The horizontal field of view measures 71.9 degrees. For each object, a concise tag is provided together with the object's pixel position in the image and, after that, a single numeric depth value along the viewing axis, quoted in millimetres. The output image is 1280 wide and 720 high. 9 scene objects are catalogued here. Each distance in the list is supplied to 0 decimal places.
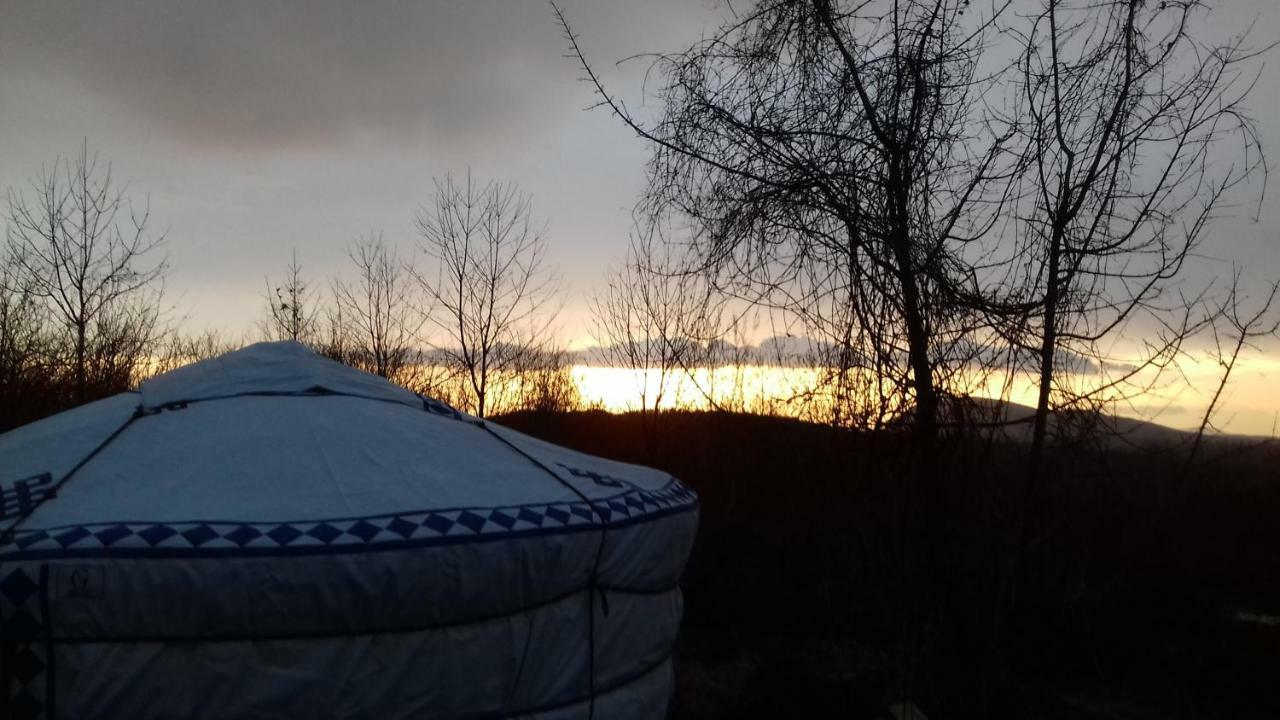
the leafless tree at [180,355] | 10201
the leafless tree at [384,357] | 8930
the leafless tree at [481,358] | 7754
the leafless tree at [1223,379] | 4406
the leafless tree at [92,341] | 7209
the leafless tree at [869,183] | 3574
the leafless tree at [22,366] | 6434
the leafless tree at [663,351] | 6988
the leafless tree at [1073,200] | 3719
